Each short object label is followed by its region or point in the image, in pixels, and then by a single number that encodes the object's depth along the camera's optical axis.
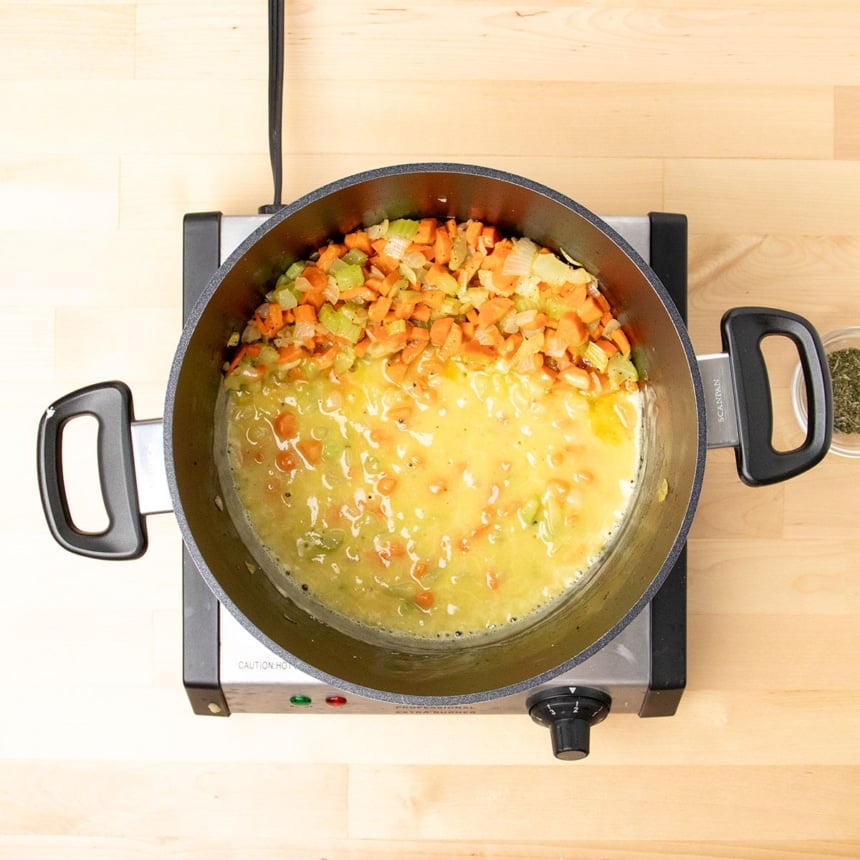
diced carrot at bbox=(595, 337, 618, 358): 0.95
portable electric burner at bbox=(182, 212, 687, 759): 0.92
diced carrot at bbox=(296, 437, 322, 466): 0.96
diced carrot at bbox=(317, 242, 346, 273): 0.95
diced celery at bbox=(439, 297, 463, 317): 0.96
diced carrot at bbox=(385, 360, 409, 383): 0.97
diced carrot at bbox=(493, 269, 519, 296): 0.96
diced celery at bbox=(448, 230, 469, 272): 0.95
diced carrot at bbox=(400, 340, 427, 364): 0.96
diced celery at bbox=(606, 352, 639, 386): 0.96
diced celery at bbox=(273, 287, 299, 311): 0.96
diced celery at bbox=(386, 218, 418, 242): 0.94
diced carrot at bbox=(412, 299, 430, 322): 0.96
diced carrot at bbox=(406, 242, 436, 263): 0.95
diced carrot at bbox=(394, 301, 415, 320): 0.96
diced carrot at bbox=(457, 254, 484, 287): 0.96
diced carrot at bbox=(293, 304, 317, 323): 0.95
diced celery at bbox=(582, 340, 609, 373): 0.95
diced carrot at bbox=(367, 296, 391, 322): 0.95
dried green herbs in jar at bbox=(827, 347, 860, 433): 1.10
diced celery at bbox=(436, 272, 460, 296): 0.95
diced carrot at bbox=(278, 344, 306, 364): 0.96
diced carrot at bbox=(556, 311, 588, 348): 0.95
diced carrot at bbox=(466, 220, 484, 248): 0.94
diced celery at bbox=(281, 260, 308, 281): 0.96
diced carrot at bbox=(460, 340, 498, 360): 0.96
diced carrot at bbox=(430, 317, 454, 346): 0.96
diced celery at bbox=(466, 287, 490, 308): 0.96
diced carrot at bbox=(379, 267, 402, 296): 0.95
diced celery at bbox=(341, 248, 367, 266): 0.96
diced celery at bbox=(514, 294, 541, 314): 0.96
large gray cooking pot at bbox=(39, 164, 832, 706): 0.80
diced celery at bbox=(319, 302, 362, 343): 0.95
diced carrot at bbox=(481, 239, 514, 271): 0.95
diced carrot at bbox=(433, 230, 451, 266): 0.94
